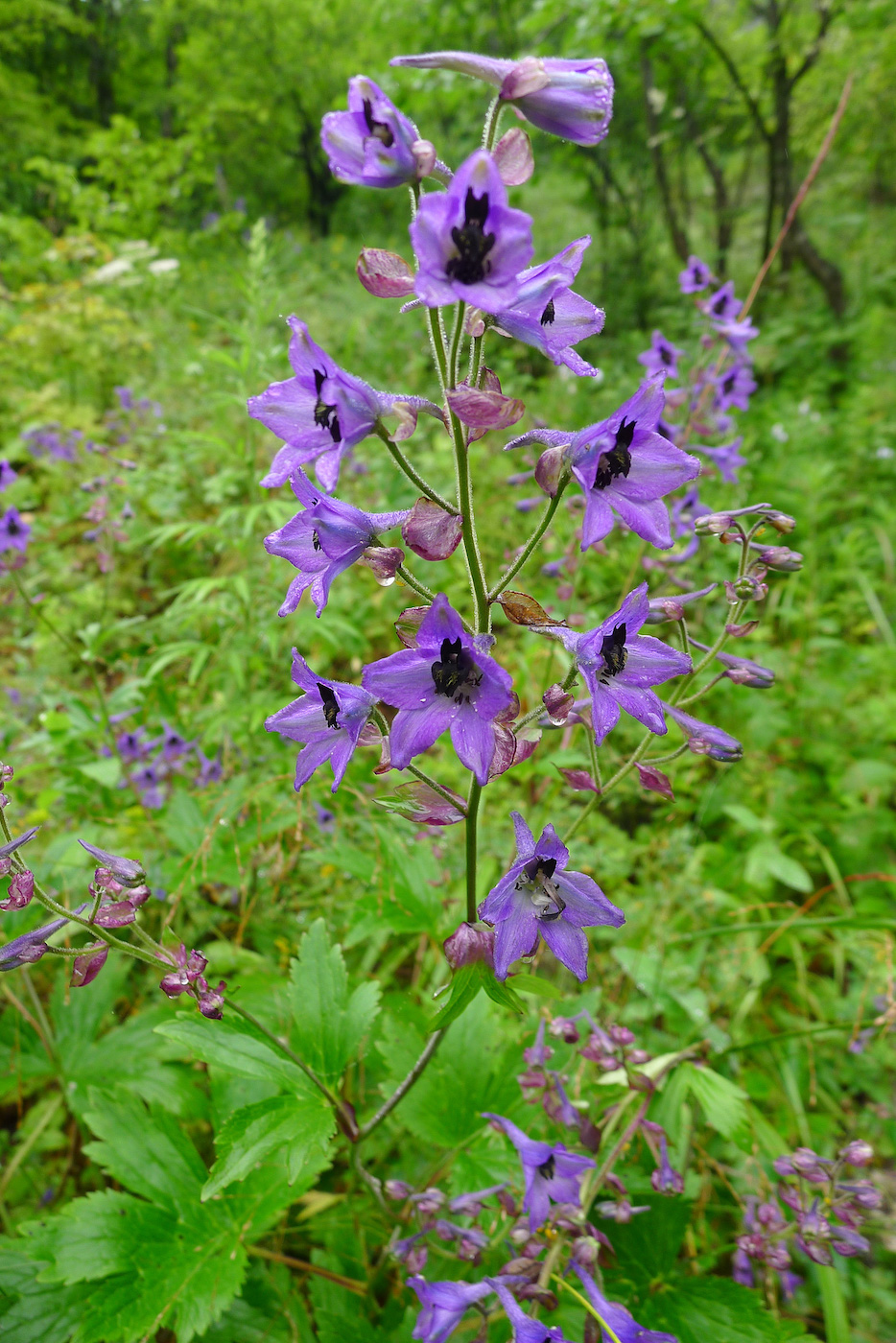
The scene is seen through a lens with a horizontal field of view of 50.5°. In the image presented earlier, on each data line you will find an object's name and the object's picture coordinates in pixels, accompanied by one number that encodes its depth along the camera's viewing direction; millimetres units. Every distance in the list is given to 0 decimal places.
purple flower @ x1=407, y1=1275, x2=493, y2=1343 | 202
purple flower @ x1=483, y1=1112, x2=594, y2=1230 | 210
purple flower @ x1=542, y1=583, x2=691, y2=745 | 174
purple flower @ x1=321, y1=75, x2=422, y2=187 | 161
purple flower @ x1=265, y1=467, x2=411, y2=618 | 175
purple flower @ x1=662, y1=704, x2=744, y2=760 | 213
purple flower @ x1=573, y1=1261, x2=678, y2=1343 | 201
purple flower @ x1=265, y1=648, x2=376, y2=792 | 185
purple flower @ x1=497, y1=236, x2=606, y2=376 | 171
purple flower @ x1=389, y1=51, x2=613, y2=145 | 164
